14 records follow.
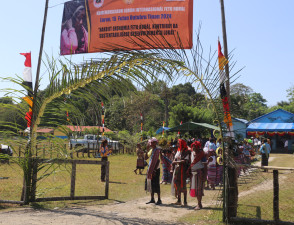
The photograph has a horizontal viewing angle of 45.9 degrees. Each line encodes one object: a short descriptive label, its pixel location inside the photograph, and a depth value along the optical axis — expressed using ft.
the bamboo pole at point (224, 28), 29.09
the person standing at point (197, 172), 25.67
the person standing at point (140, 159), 50.57
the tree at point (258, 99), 341.62
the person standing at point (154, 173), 27.45
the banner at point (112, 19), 36.76
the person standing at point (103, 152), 41.29
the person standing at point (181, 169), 26.96
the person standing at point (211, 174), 37.37
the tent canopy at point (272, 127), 108.58
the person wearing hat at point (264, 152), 55.06
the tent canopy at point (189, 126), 65.58
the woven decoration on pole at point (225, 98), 19.62
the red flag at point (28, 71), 28.05
